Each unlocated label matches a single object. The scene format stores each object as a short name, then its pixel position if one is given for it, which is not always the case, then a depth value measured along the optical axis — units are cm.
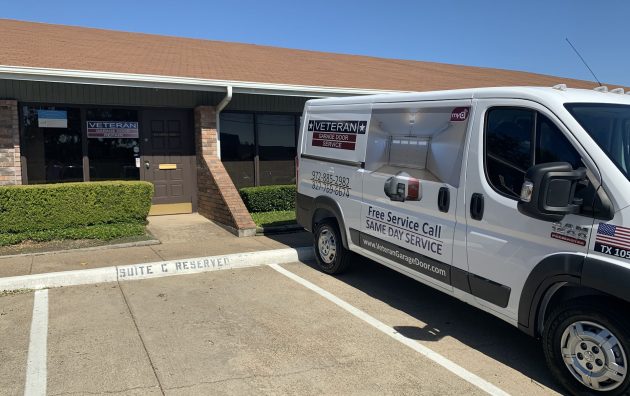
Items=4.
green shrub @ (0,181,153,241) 781
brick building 902
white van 325
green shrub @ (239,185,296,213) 1065
